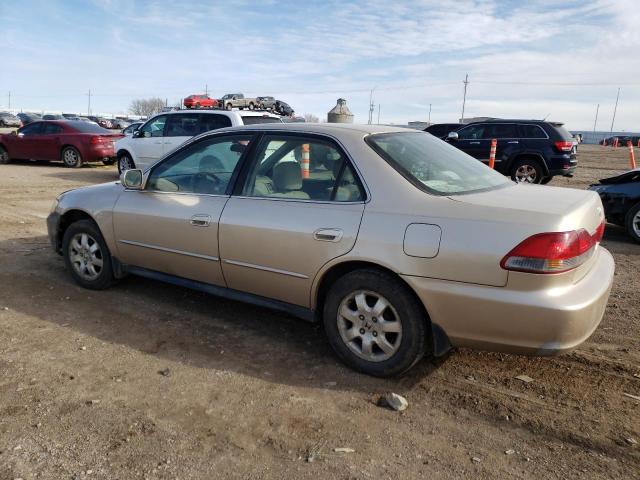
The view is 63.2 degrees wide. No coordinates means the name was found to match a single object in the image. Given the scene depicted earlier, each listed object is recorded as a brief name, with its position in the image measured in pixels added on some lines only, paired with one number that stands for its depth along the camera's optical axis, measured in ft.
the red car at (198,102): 78.94
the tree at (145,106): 401.04
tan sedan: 9.29
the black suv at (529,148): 41.57
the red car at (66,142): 50.11
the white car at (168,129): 34.27
